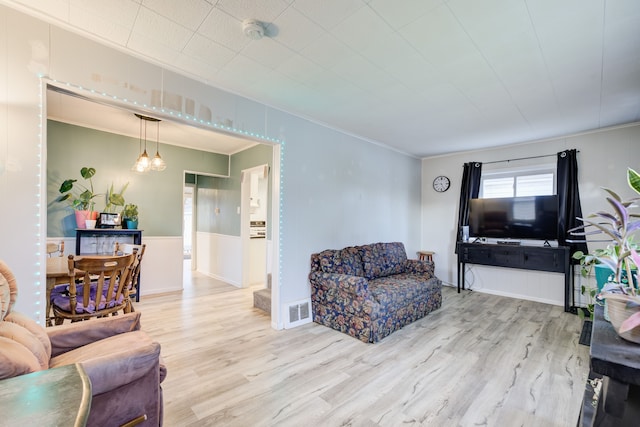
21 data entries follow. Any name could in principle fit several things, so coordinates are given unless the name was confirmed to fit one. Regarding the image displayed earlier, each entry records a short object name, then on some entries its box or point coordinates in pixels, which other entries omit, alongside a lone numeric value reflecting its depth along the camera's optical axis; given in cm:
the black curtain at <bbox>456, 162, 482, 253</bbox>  506
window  448
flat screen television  419
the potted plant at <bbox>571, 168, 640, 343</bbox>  96
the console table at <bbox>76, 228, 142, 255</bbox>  394
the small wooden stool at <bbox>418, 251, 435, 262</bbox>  535
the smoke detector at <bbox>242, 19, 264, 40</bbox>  183
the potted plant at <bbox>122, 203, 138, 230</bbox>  430
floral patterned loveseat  301
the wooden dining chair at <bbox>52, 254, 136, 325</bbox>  223
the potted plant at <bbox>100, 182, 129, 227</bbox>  416
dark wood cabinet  83
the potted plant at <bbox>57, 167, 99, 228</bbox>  389
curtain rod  441
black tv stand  395
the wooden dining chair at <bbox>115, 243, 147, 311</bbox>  281
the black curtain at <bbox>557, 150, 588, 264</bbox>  411
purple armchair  117
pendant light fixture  383
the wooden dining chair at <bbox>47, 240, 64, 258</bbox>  293
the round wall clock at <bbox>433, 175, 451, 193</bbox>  549
